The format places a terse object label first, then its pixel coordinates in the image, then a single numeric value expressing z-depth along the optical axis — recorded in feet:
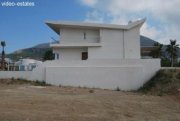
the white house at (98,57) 37.98
